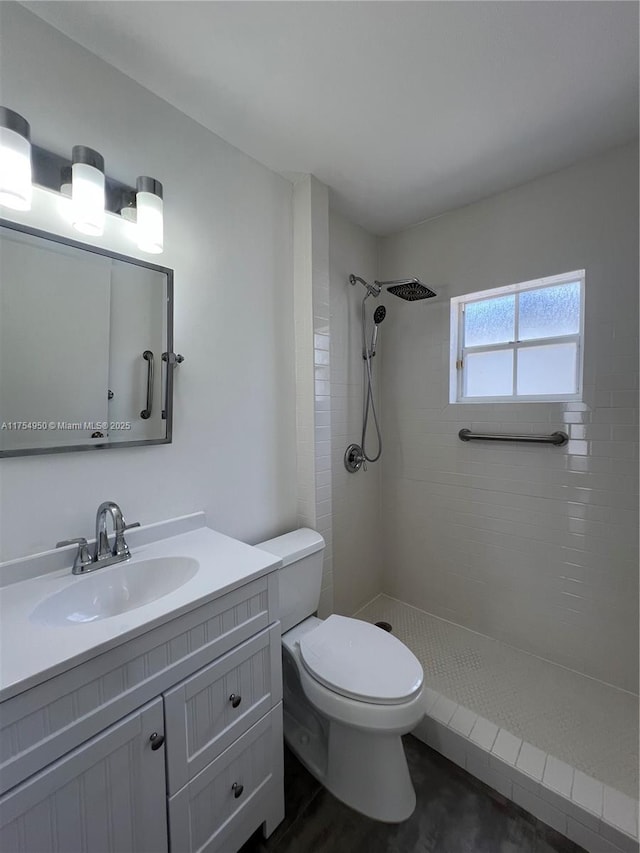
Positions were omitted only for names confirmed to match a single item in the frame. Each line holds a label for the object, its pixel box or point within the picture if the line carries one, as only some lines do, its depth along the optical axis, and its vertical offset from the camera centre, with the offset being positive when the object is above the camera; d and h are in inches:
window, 70.7 +19.2
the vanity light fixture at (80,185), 36.4 +28.7
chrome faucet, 41.9 -15.1
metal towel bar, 68.3 -1.6
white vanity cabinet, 26.7 -29.1
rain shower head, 73.3 +30.2
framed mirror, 38.8 +9.8
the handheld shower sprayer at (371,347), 76.9 +20.4
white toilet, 44.5 -35.1
